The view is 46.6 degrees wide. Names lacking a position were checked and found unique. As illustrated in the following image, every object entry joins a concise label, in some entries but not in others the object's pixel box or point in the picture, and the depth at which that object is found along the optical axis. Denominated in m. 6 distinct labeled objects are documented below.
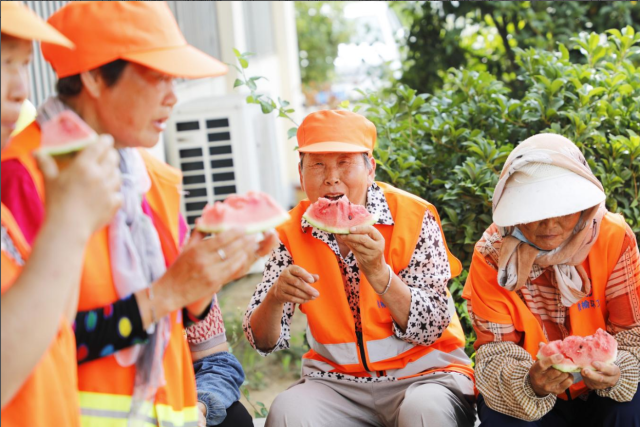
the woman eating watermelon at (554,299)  2.75
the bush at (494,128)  3.95
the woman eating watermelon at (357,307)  3.08
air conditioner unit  6.78
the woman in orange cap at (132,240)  2.03
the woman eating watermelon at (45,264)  1.64
